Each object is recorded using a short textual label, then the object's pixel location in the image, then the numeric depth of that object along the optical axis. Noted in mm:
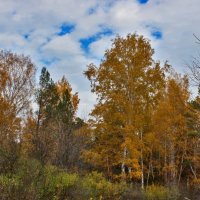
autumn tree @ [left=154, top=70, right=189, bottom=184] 21085
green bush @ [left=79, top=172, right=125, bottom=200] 9975
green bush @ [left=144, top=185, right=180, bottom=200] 14493
